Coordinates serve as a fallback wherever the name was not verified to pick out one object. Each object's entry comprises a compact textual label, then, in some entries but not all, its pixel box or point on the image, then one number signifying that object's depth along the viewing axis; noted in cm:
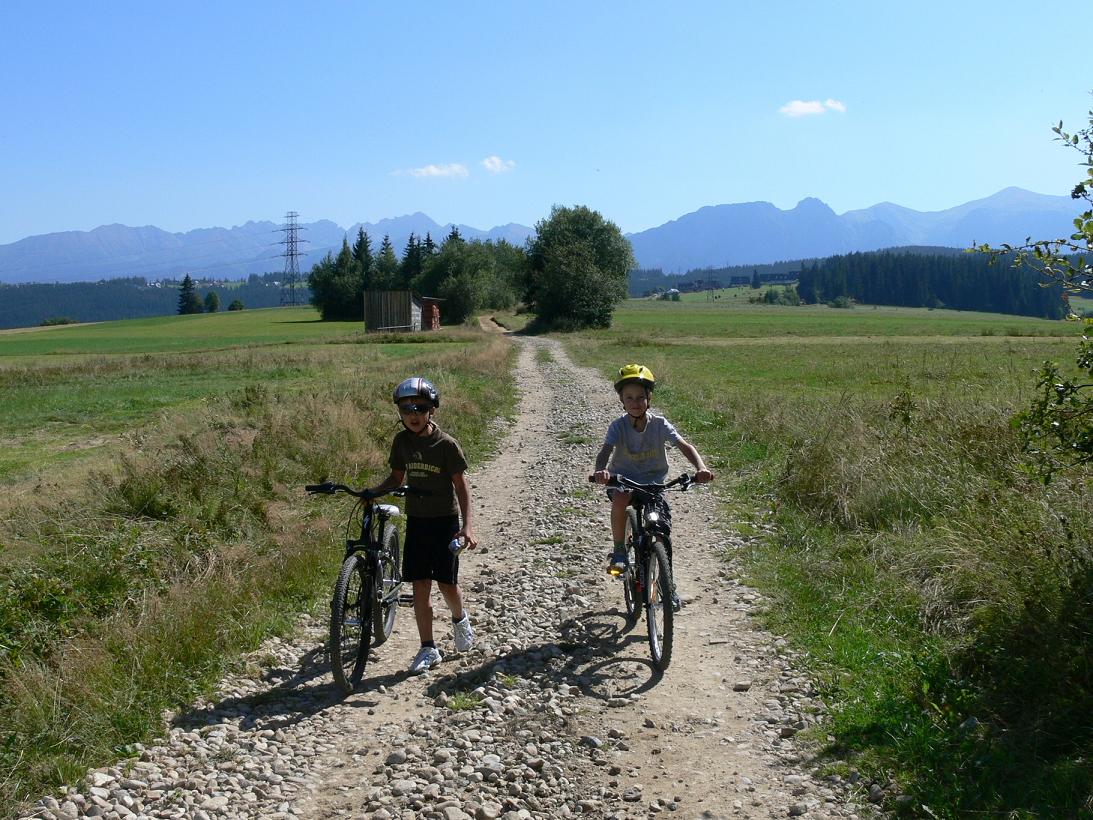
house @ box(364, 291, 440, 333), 7725
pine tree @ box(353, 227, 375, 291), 11556
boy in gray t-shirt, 671
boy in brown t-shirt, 616
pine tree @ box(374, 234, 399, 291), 11331
